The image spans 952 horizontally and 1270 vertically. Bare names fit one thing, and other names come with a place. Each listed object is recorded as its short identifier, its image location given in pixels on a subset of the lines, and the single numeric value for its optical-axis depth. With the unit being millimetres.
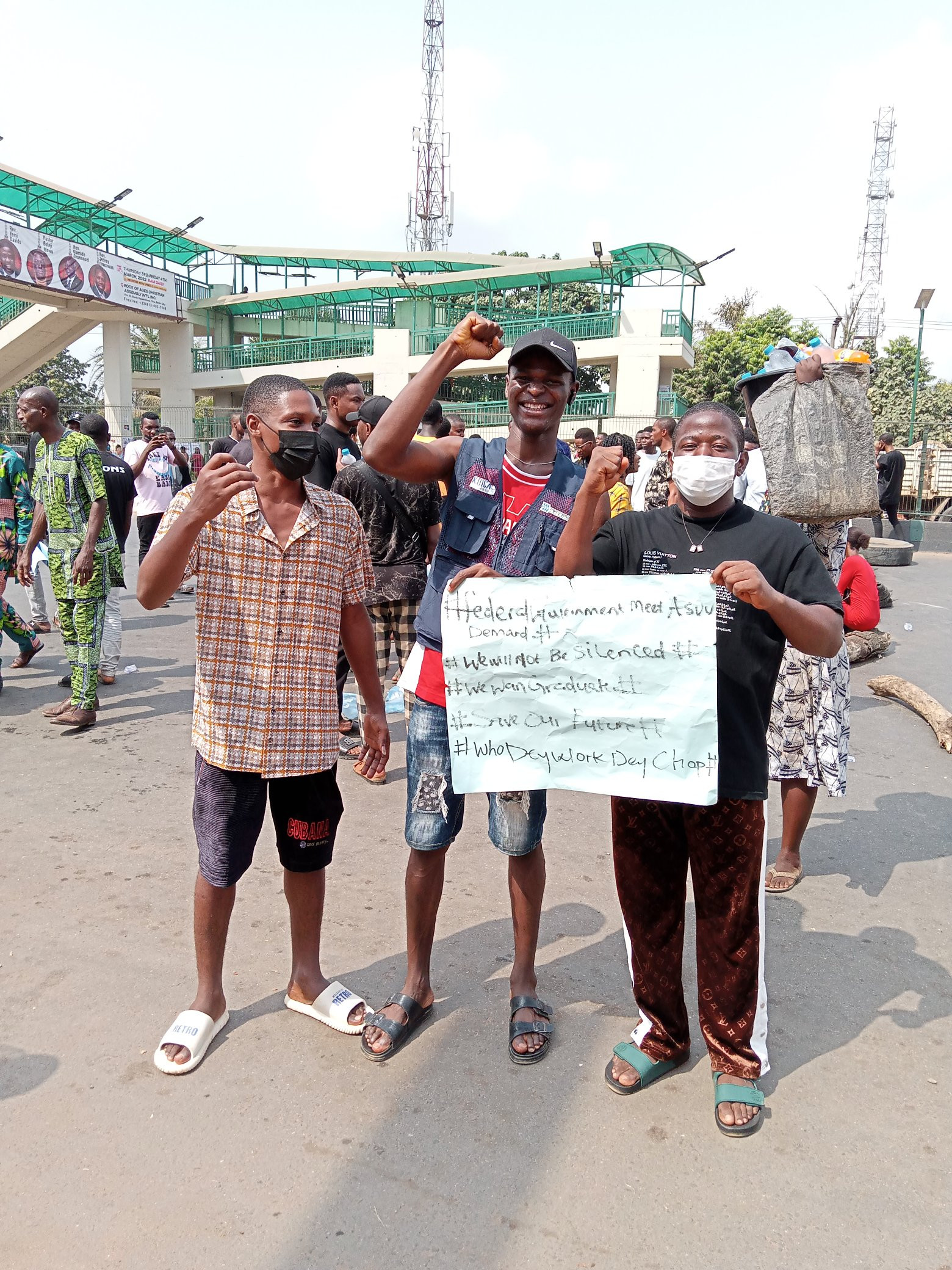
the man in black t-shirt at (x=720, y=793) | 2469
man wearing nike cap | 2594
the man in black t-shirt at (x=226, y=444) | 8336
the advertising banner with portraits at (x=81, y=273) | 26109
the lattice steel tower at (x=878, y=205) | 56594
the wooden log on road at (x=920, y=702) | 6164
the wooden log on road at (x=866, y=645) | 8578
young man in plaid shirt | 2684
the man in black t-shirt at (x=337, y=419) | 5578
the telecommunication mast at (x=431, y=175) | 47531
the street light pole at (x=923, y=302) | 19391
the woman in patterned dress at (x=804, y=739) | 4000
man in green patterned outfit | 6020
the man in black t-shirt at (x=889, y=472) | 17141
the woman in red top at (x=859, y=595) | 5910
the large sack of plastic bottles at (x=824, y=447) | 3900
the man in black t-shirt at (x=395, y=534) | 5316
